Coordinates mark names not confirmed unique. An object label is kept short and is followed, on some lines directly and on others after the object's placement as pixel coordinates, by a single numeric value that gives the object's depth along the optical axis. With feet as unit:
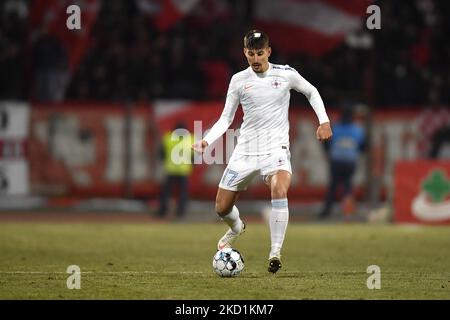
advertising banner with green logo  68.18
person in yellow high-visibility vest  76.33
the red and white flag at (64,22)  78.69
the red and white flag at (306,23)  82.89
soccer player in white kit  38.81
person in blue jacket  76.23
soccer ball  37.55
